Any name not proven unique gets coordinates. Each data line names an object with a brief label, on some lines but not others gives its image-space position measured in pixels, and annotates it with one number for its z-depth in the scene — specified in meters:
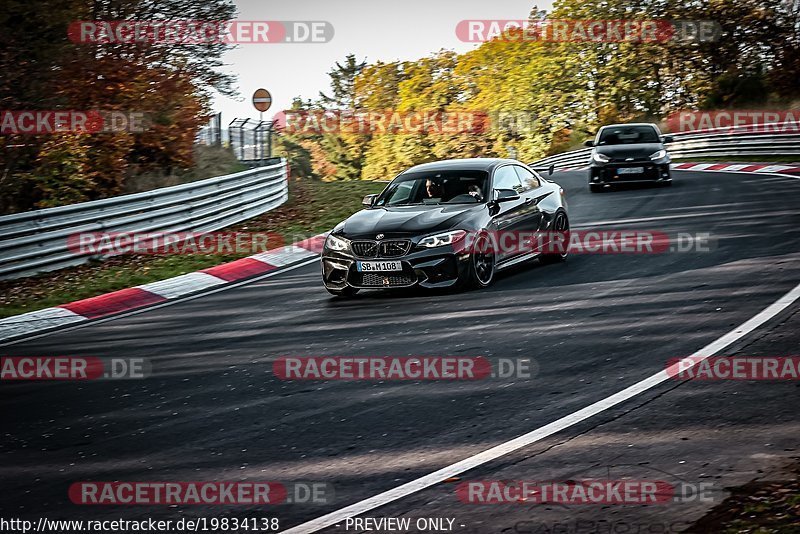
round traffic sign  30.81
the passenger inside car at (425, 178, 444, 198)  12.86
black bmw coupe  11.63
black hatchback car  23.56
